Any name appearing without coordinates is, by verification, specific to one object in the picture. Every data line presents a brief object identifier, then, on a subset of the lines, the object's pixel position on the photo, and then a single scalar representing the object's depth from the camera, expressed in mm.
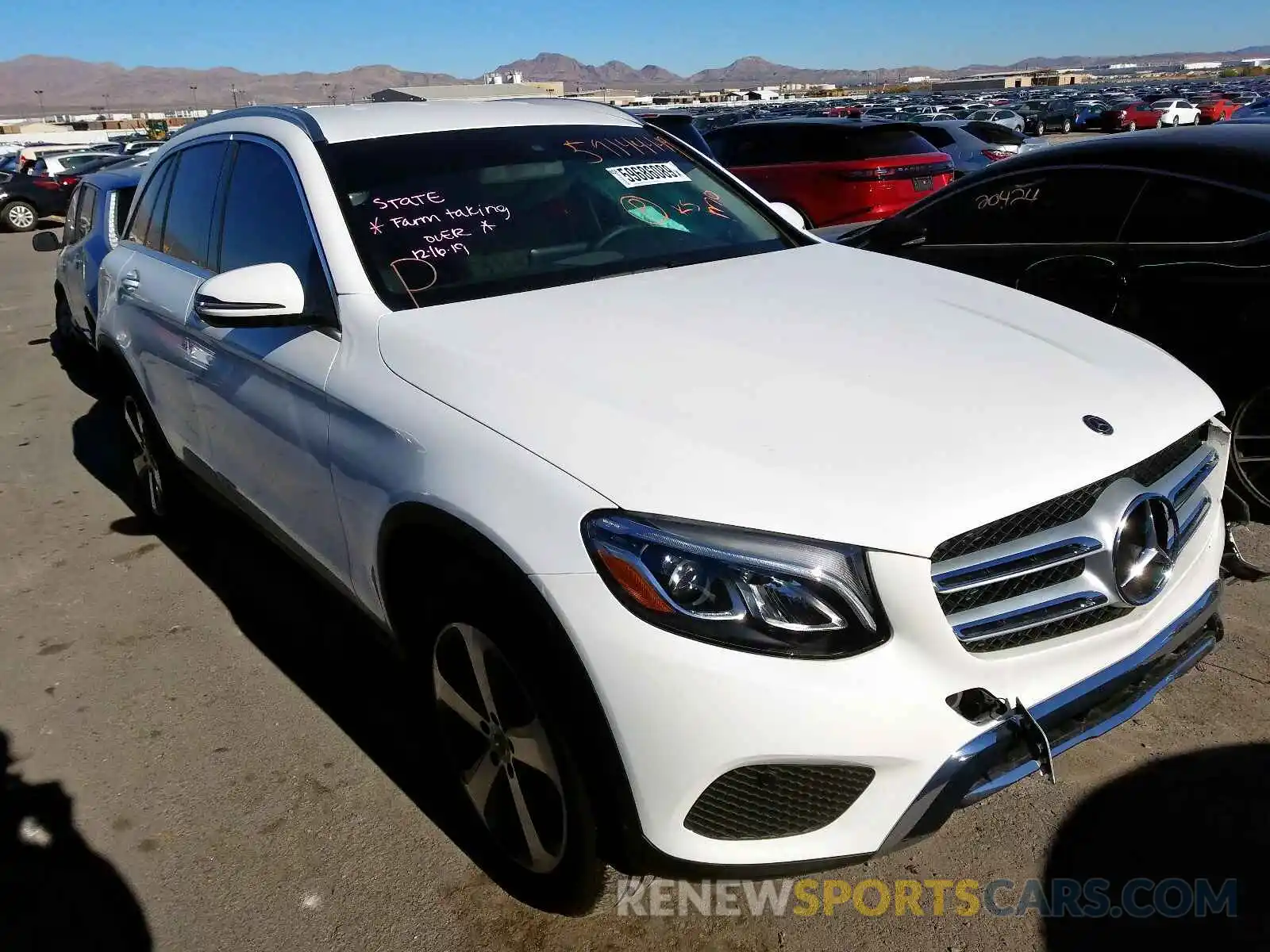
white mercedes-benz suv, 1730
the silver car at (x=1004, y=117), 31438
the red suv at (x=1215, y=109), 37469
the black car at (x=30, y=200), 20812
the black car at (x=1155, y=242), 3604
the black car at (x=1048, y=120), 39812
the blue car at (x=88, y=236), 6484
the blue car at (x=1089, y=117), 40094
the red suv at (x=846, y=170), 9727
